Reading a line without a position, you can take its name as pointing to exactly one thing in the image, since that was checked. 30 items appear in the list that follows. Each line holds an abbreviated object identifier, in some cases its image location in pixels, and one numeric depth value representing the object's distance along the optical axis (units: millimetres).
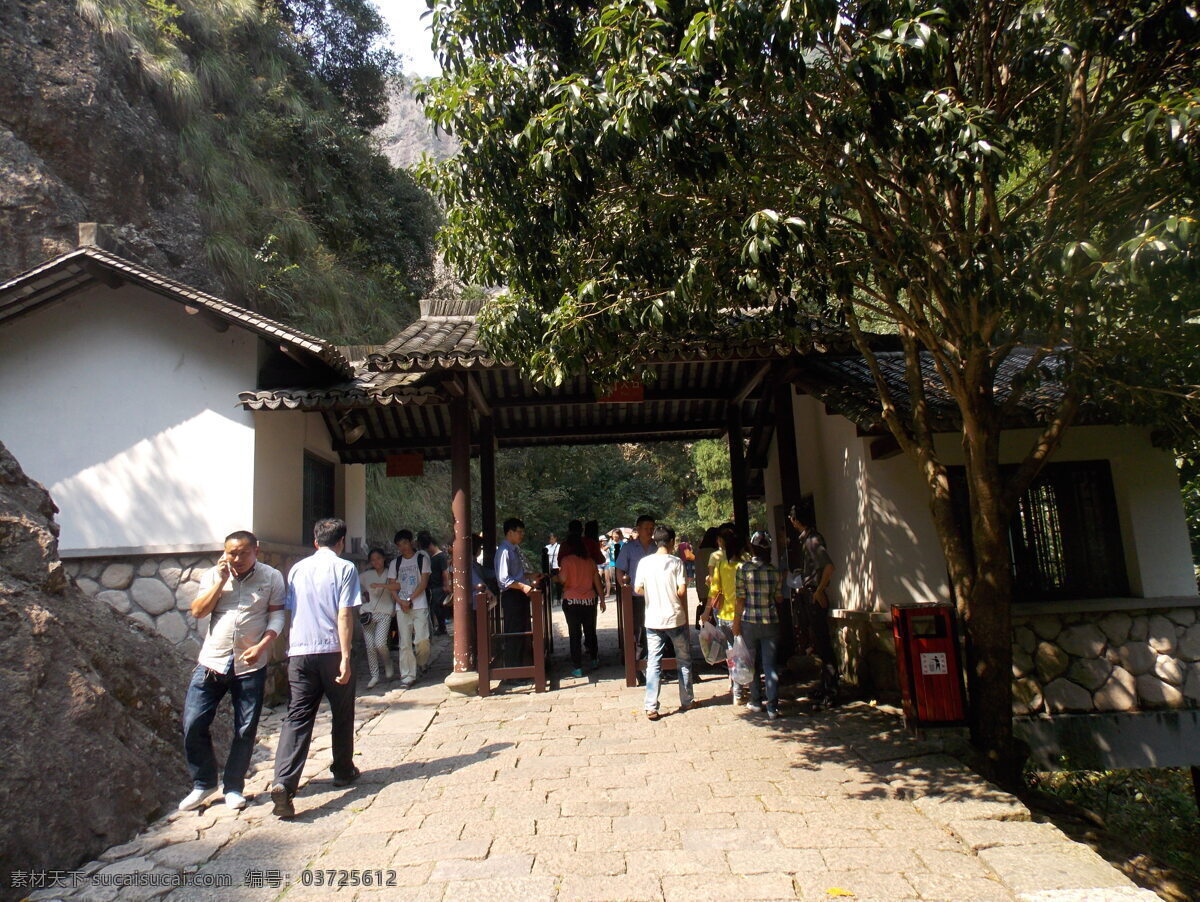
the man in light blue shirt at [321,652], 5141
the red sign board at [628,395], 9241
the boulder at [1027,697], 7750
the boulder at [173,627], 8414
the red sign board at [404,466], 11930
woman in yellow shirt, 7906
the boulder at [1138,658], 7820
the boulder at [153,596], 8484
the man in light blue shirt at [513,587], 9047
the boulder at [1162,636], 7828
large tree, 4676
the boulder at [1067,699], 7742
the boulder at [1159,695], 7758
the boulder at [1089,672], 7789
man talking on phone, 5152
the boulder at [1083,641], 7832
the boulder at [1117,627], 7867
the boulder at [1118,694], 7746
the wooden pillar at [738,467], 11375
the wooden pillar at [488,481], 10938
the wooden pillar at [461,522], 8680
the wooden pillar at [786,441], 9203
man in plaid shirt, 7129
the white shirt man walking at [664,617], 7336
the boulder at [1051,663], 7801
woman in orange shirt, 9492
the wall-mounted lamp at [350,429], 11185
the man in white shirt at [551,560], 11595
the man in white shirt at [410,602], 9492
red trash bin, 6688
